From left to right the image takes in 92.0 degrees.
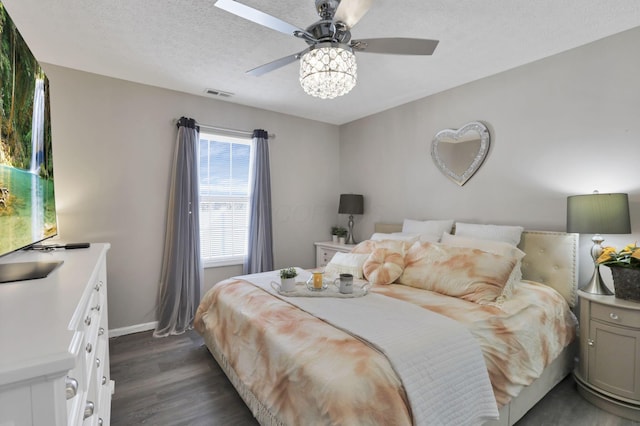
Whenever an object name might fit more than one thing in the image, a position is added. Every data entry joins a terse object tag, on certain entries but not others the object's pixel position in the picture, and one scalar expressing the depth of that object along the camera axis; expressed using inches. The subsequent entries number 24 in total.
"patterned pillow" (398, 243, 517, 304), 83.8
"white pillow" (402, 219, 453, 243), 121.8
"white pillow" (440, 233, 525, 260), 95.0
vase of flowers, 77.7
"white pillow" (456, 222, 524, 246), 104.3
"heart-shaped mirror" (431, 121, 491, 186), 120.1
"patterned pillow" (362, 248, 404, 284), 101.5
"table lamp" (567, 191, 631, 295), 80.4
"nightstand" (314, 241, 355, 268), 157.4
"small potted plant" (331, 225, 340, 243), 175.4
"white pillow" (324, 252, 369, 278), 109.0
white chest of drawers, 21.9
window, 143.6
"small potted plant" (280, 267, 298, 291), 90.4
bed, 50.6
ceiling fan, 63.3
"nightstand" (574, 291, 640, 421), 75.0
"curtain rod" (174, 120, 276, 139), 140.0
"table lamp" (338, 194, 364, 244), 165.2
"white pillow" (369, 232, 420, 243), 120.5
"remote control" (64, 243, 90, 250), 79.4
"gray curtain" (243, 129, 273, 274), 150.2
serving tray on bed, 86.4
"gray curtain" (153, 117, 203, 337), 128.6
